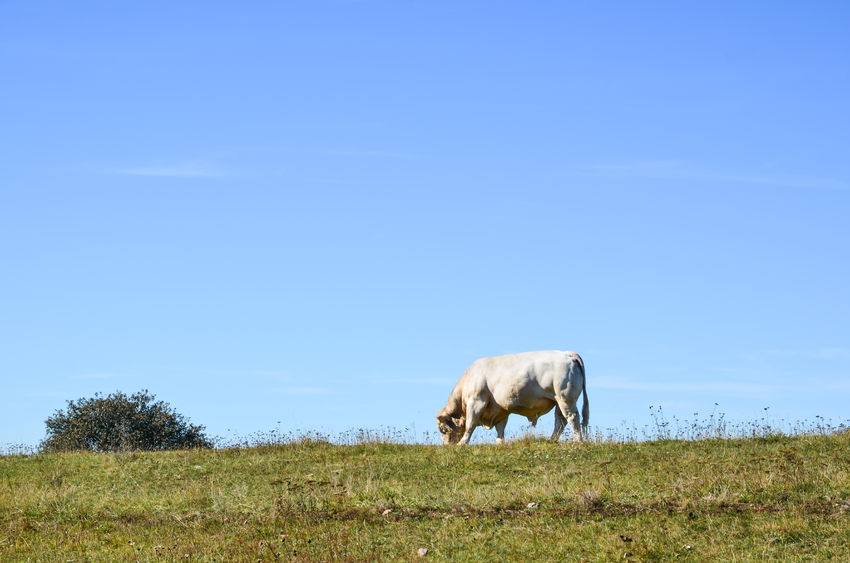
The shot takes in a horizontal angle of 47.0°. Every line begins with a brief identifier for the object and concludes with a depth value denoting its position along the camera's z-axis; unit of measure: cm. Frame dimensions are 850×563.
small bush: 4234
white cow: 2648
